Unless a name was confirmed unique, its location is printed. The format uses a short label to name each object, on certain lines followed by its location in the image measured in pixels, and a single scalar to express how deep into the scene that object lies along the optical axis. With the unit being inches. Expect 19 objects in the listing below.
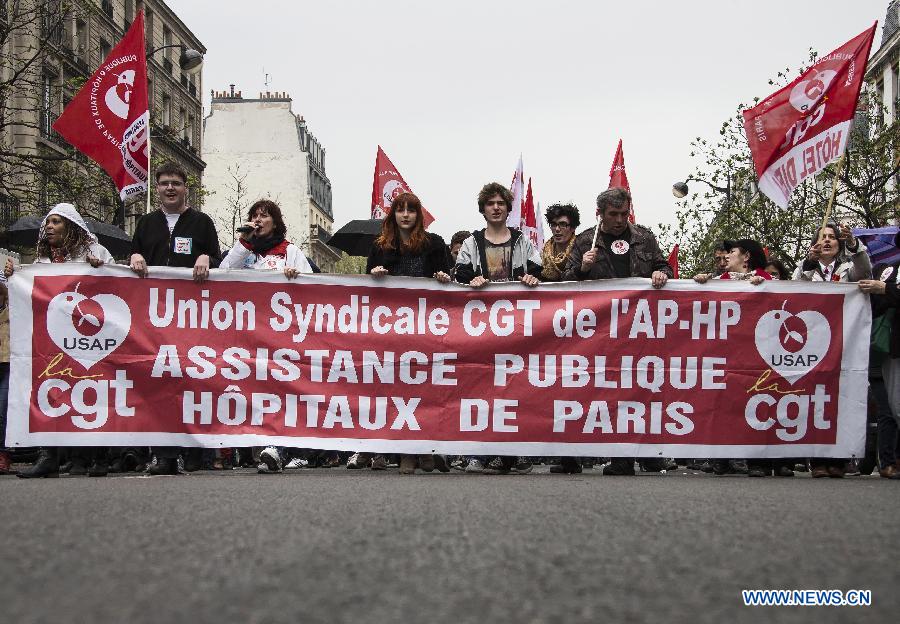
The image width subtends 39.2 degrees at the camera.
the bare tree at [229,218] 2853.8
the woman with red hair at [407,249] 371.2
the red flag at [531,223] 773.9
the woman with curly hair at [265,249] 379.6
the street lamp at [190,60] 1000.9
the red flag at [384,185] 758.5
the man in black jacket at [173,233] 373.7
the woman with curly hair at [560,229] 422.3
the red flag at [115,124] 469.7
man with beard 370.3
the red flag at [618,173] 560.4
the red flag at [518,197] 681.0
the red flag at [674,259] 828.9
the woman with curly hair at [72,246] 359.9
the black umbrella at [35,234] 650.2
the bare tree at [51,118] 826.8
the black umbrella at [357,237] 731.3
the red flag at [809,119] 416.5
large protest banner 356.2
